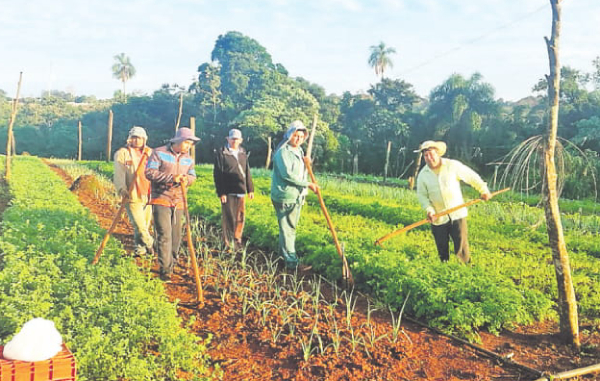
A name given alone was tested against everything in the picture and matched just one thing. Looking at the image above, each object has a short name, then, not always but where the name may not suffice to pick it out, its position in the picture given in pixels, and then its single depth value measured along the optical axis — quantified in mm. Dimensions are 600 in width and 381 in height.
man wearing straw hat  6004
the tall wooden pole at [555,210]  4211
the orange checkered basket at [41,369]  2072
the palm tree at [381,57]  51969
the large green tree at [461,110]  28453
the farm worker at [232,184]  7371
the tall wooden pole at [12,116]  16477
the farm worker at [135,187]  6871
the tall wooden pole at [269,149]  28088
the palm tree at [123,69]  68688
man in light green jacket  6219
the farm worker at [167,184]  5766
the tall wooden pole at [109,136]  28664
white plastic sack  2086
